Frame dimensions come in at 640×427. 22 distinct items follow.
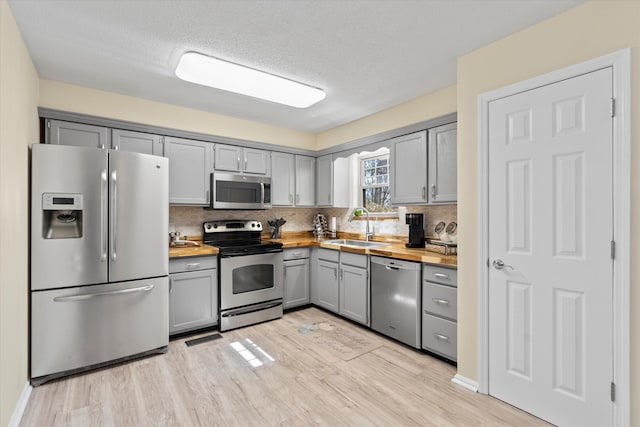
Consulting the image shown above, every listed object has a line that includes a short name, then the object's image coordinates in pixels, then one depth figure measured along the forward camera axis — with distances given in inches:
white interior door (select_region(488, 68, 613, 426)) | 67.7
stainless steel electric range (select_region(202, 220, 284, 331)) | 134.1
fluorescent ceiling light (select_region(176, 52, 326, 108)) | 99.0
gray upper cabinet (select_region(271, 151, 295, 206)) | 164.9
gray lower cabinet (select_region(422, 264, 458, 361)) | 101.6
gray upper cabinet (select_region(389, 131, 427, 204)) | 120.9
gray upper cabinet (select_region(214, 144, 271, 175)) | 146.6
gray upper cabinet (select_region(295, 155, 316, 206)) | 174.6
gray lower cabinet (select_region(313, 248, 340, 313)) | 149.6
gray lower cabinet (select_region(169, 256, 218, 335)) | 122.7
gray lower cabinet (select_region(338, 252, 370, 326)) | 134.0
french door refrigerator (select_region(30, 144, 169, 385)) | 92.6
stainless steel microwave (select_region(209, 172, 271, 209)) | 143.0
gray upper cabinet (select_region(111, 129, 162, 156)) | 121.3
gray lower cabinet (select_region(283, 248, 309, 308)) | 156.4
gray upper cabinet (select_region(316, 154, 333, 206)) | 171.3
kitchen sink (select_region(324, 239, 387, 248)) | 154.7
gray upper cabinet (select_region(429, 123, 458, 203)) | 110.6
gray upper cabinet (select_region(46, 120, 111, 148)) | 109.2
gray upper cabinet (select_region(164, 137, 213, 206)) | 133.0
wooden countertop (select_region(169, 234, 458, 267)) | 105.8
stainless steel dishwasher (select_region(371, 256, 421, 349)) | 112.8
